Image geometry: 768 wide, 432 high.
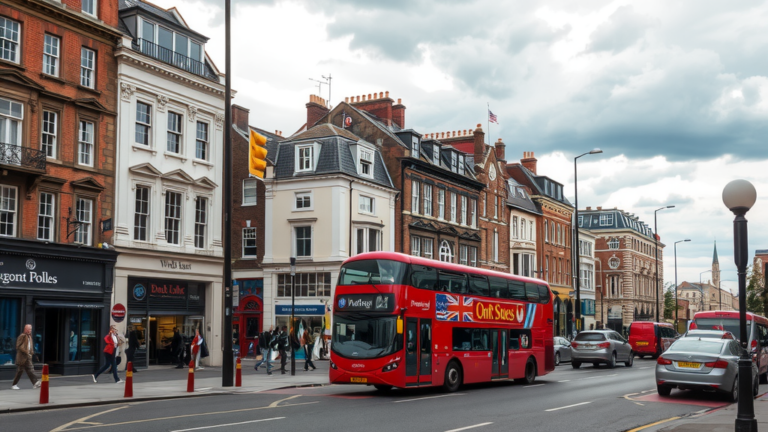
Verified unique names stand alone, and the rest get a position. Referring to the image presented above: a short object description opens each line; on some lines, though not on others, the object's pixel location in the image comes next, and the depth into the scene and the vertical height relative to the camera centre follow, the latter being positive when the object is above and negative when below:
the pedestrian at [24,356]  20.42 -1.95
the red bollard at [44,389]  16.73 -2.32
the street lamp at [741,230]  11.58 +0.87
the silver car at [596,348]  33.78 -2.70
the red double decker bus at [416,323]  19.61 -1.04
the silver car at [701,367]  18.53 -1.91
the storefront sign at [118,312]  28.58 -1.09
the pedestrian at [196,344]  27.76 -2.21
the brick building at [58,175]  25.38 +3.63
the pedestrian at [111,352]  23.28 -2.08
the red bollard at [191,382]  20.20 -2.60
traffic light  22.99 +3.85
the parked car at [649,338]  44.06 -2.91
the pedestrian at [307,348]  31.40 -2.62
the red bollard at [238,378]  22.28 -2.71
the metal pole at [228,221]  21.62 +1.76
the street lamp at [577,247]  41.57 +2.23
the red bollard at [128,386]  18.32 -2.46
